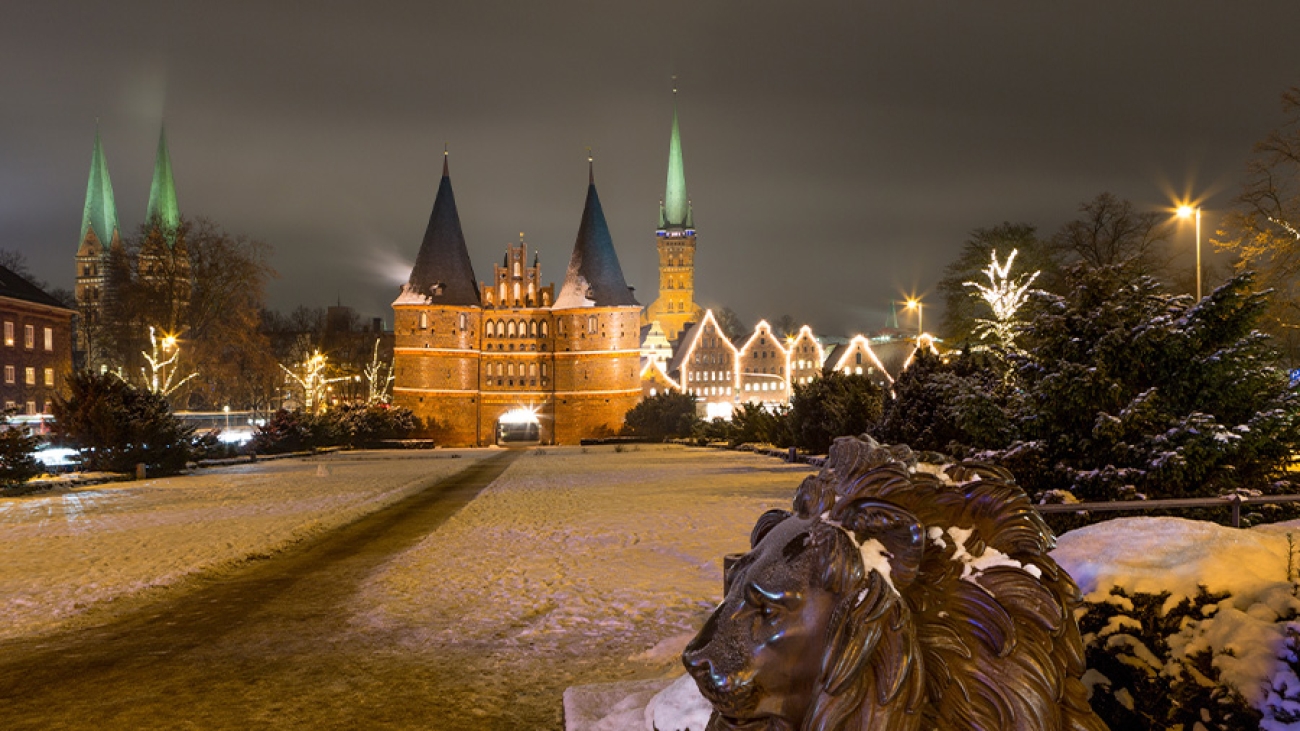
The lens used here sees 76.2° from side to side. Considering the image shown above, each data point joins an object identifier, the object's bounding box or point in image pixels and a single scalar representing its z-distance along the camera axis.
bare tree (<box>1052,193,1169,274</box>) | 41.62
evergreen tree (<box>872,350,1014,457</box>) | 10.44
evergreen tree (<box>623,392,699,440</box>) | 48.62
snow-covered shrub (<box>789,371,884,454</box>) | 23.92
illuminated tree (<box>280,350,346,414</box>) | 48.51
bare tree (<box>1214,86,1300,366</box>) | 25.59
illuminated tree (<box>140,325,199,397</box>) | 41.77
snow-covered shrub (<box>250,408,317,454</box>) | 36.94
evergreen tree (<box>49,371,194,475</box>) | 23.67
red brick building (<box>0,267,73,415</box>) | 49.22
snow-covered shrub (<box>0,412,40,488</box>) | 19.30
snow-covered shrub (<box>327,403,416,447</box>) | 44.28
